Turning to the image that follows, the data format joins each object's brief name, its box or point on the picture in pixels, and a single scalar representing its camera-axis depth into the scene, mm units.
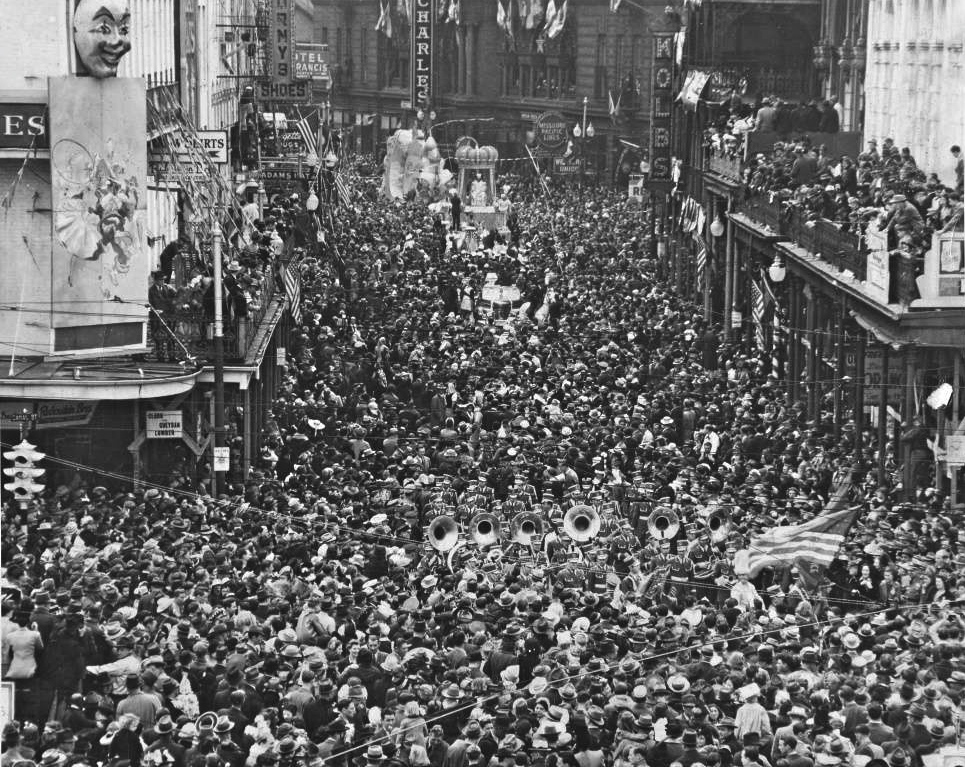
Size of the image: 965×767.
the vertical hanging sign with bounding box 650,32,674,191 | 71625
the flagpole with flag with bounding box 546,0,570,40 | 118625
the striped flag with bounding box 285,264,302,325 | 43844
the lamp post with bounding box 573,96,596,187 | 108812
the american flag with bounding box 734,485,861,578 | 25578
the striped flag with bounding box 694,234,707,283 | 59750
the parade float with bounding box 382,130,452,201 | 82062
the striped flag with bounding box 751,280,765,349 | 48969
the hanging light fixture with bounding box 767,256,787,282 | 43188
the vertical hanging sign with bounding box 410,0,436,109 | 113750
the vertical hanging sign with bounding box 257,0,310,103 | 59969
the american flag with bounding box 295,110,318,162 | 66812
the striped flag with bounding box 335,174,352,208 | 74500
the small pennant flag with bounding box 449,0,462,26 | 122812
